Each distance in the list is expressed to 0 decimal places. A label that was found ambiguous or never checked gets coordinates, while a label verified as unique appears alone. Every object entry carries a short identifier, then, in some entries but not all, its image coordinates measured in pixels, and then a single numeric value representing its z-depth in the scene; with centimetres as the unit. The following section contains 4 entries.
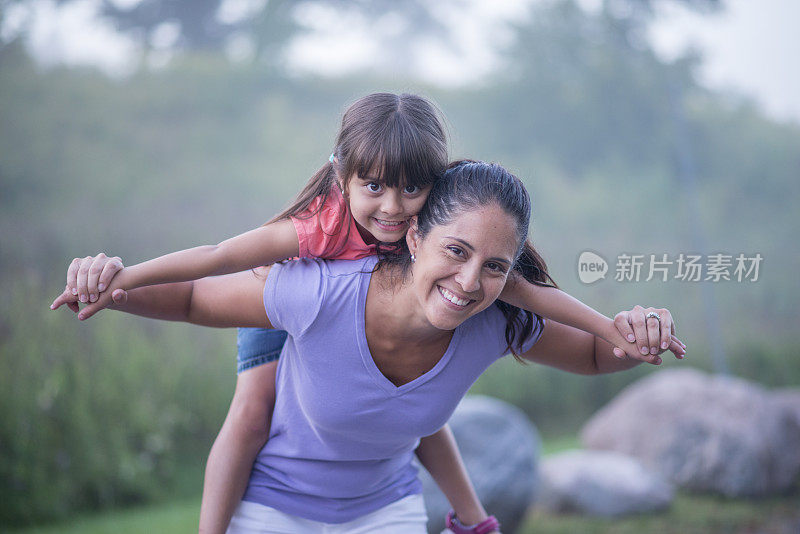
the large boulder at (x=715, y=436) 479
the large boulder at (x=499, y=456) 365
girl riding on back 166
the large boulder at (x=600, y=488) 450
